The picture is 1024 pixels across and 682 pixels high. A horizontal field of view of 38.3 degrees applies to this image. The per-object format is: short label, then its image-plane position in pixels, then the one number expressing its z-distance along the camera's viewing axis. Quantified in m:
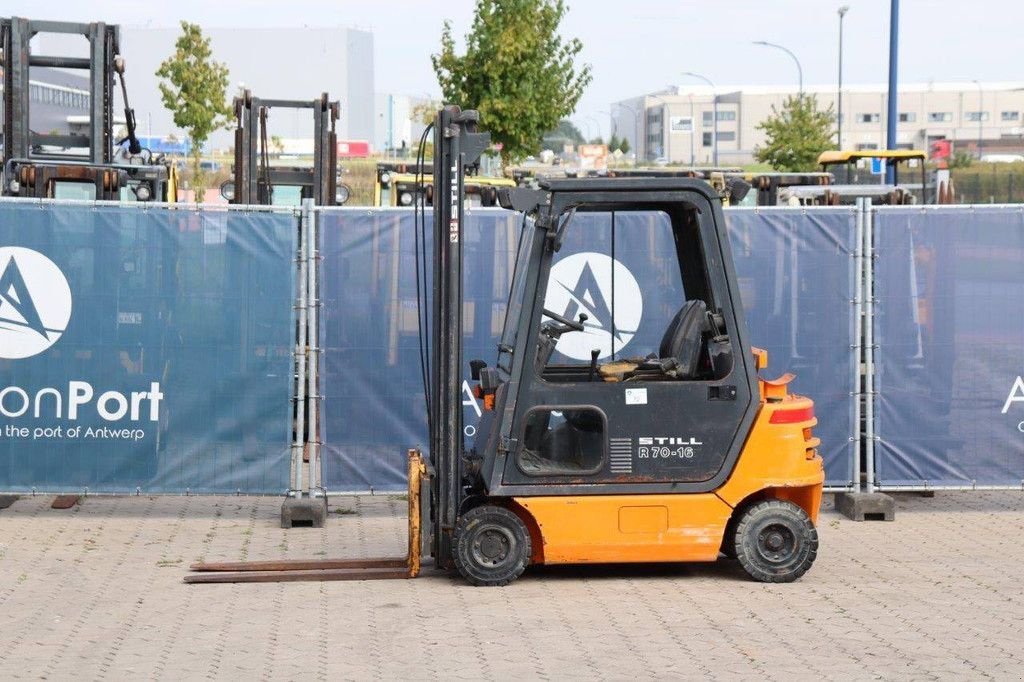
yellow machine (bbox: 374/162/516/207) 17.85
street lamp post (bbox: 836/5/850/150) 59.80
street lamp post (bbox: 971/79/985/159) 117.80
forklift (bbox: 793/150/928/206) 18.84
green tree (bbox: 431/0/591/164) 36.00
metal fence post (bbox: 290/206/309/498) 10.74
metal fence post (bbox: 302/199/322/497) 10.76
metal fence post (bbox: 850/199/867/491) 10.93
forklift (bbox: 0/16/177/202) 16.77
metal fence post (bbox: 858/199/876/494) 10.95
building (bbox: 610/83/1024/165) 116.17
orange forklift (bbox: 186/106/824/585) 8.69
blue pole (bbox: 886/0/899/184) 32.47
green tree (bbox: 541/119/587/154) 157.20
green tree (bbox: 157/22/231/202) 51.75
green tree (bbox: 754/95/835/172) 52.78
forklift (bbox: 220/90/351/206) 18.53
